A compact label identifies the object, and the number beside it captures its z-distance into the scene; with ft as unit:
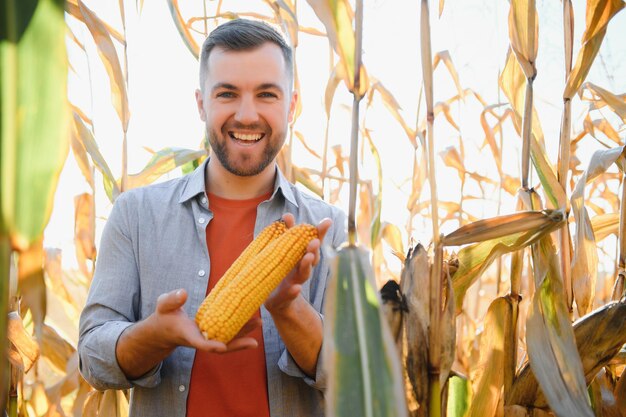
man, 4.55
